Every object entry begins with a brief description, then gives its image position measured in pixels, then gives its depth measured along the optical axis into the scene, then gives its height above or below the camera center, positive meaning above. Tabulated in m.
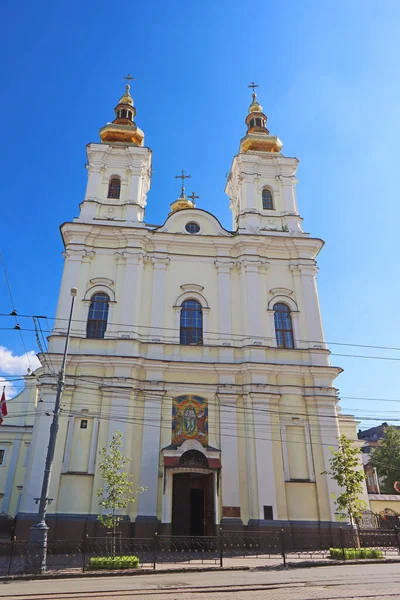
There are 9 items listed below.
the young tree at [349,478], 16.84 +2.19
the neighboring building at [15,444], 27.34 +5.61
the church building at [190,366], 18.74 +7.27
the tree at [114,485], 15.48 +1.85
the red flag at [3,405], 18.95 +5.23
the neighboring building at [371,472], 48.44 +6.99
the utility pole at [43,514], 12.61 +0.77
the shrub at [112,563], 12.95 -0.48
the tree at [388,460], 42.59 +7.24
